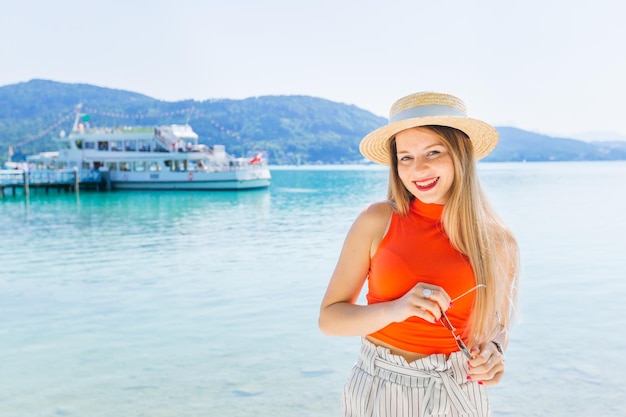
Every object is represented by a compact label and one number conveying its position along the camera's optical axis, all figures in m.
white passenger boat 43.72
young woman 1.70
